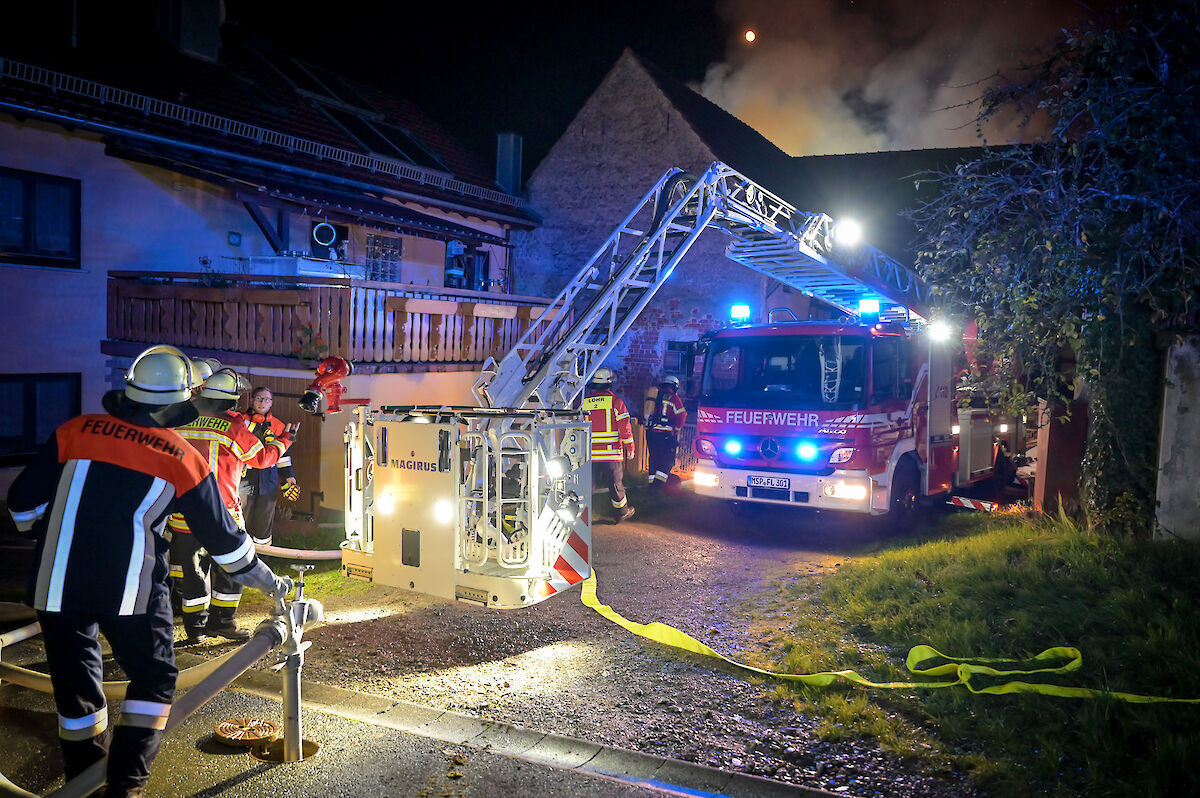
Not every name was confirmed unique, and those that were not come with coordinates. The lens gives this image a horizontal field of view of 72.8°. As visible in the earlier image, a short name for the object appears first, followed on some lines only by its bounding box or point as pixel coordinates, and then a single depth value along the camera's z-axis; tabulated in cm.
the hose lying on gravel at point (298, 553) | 655
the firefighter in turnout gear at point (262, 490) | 656
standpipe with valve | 383
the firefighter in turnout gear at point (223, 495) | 547
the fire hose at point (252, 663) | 358
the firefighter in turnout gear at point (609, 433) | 934
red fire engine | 868
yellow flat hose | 435
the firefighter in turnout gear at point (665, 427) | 1171
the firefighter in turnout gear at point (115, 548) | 331
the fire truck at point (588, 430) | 554
